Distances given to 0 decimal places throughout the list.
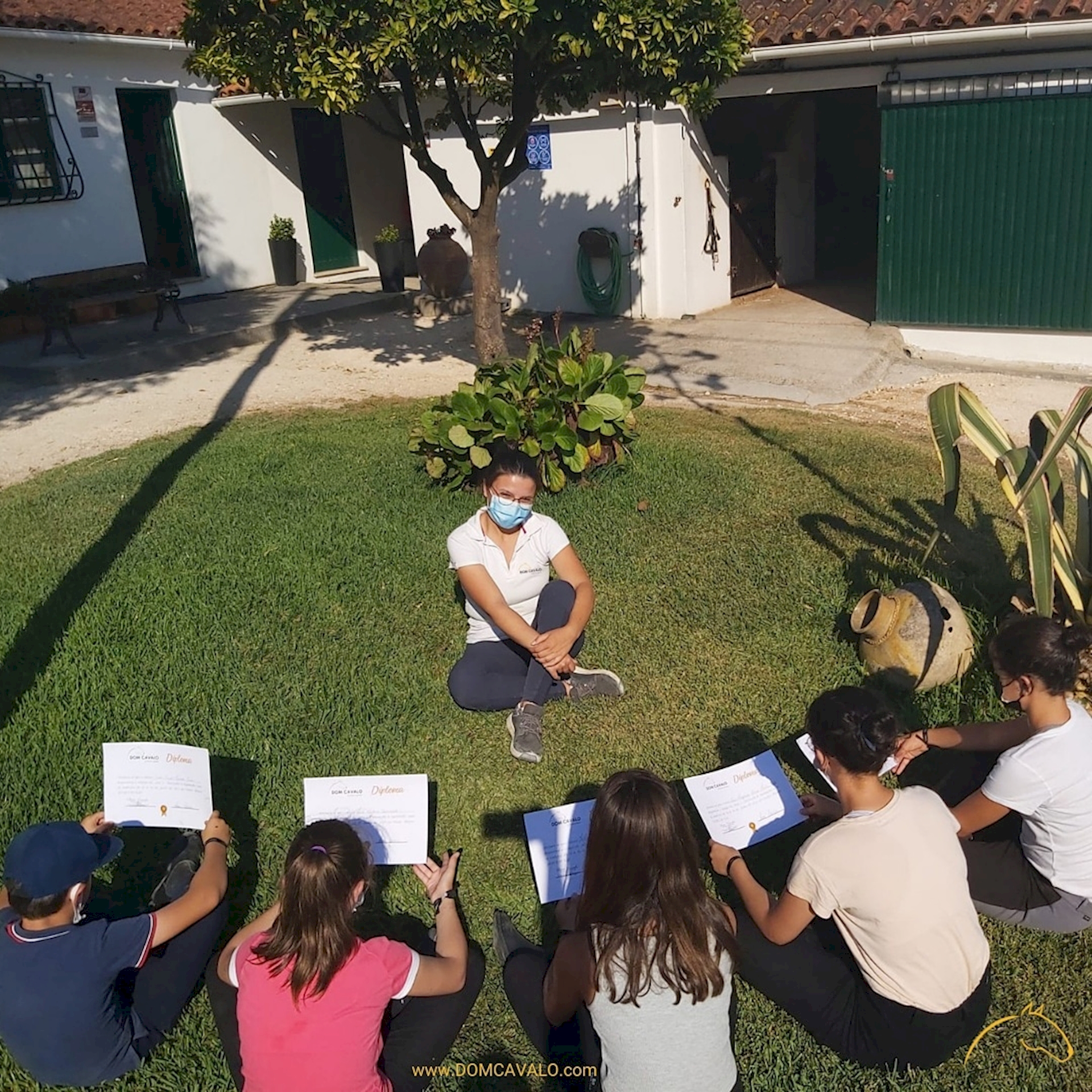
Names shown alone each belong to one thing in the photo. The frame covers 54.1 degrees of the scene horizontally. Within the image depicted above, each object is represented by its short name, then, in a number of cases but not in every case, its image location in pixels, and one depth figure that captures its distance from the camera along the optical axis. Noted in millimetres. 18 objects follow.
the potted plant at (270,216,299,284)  16188
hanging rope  13305
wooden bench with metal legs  12656
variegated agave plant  4098
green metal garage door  10039
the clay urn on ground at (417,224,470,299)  14086
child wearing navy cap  2740
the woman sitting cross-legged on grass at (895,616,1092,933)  3107
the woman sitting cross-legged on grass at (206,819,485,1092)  2582
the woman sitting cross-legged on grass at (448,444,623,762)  4469
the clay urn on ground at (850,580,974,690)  4516
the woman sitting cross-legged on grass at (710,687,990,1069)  2752
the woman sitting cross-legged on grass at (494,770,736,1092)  2520
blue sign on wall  13305
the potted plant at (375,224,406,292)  15086
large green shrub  6730
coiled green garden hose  13078
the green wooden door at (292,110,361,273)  16922
